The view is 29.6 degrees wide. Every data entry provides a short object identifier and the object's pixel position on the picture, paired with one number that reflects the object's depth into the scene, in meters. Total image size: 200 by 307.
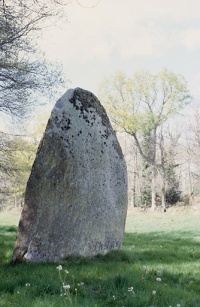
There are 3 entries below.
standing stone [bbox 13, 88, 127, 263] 6.57
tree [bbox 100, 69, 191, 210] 42.06
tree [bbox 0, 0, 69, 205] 11.40
